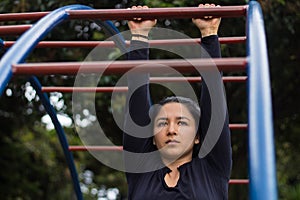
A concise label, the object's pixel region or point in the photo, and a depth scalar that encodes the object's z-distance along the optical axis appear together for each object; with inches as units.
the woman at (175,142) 103.6
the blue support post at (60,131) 138.7
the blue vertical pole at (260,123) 78.5
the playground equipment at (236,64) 79.5
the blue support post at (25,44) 91.6
